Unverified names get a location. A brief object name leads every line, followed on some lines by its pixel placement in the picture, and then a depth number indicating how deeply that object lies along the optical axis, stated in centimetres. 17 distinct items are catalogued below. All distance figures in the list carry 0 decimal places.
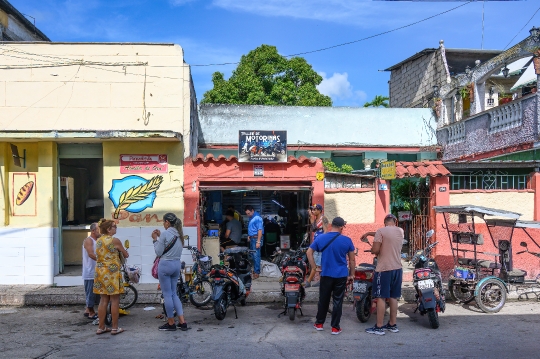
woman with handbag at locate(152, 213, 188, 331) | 750
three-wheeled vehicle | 873
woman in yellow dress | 740
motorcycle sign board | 1175
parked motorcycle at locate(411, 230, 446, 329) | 758
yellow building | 1113
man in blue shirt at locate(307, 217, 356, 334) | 745
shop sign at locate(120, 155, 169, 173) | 1126
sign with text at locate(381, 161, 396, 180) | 1161
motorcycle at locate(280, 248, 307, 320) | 813
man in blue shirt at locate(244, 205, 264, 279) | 1149
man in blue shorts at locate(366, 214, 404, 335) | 748
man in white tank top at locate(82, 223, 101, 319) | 847
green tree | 2538
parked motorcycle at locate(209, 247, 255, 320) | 820
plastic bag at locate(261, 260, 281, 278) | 1202
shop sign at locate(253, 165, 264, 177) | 1184
